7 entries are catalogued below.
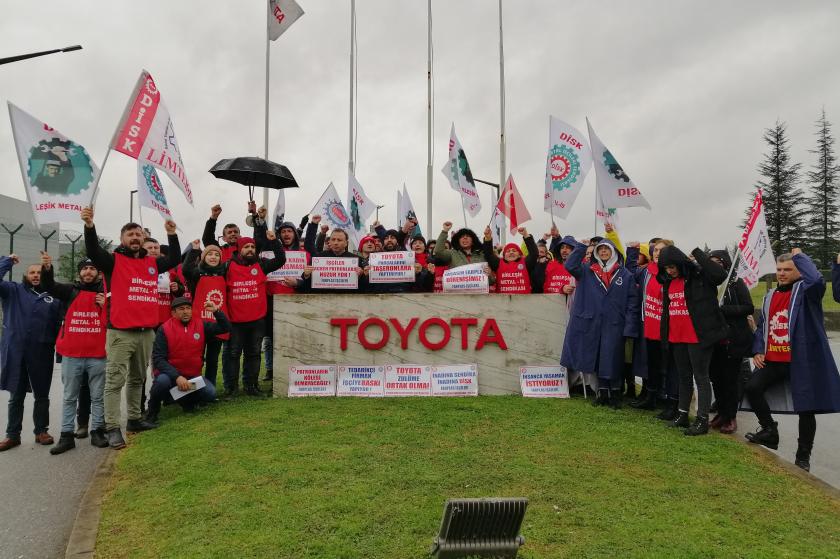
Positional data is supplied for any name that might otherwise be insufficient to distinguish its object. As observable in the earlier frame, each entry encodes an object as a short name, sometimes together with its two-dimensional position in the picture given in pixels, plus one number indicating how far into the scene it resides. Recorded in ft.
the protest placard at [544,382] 25.71
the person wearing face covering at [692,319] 20.16
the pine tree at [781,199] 162.30
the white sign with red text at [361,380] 25.72
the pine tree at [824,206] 169.68
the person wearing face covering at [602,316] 23.67
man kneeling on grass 22.68
